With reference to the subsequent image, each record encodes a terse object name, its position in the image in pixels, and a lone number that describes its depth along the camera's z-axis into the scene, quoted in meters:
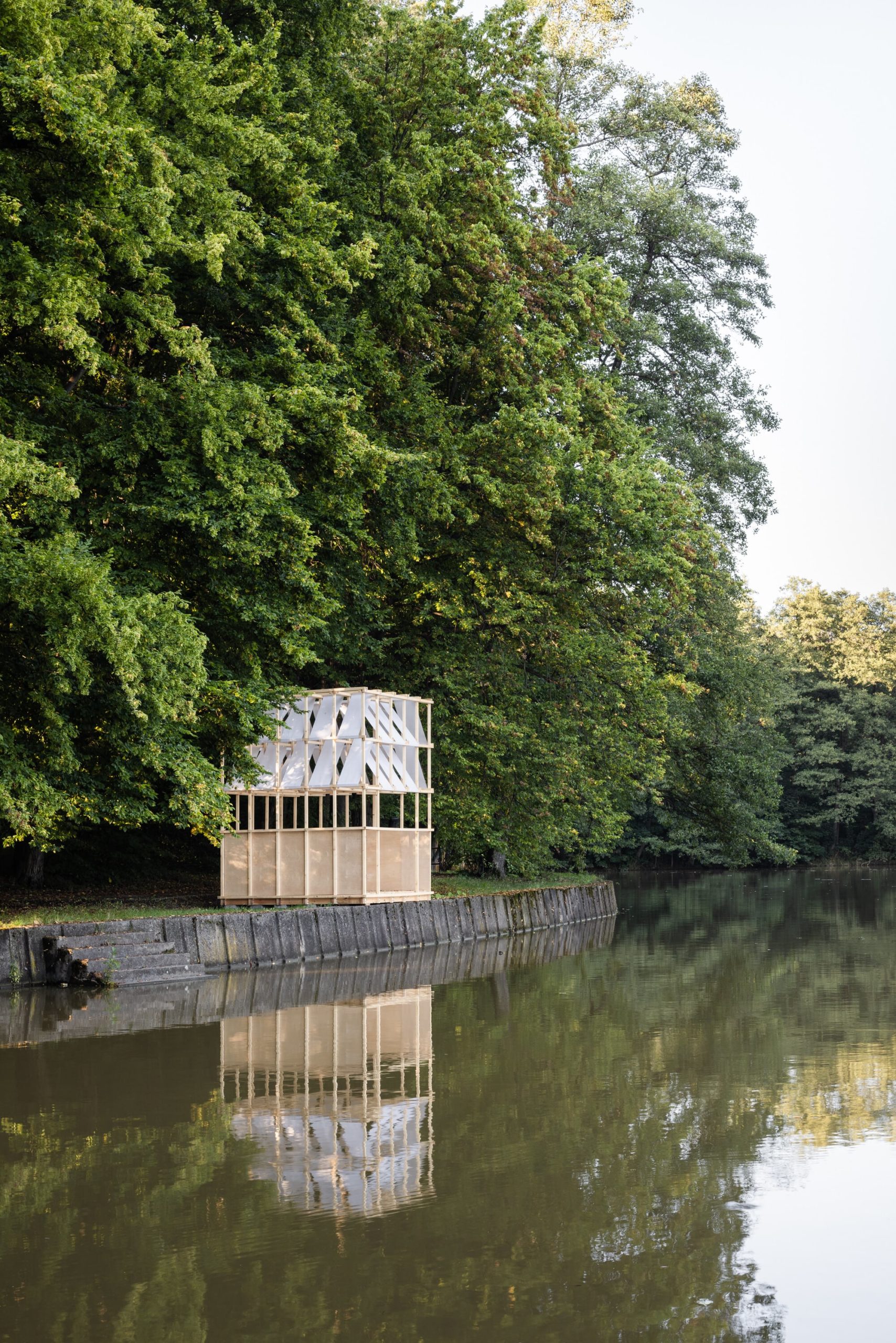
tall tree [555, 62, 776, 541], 35.44
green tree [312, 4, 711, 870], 25.69
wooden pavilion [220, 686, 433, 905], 23.77
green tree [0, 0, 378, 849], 17.23
